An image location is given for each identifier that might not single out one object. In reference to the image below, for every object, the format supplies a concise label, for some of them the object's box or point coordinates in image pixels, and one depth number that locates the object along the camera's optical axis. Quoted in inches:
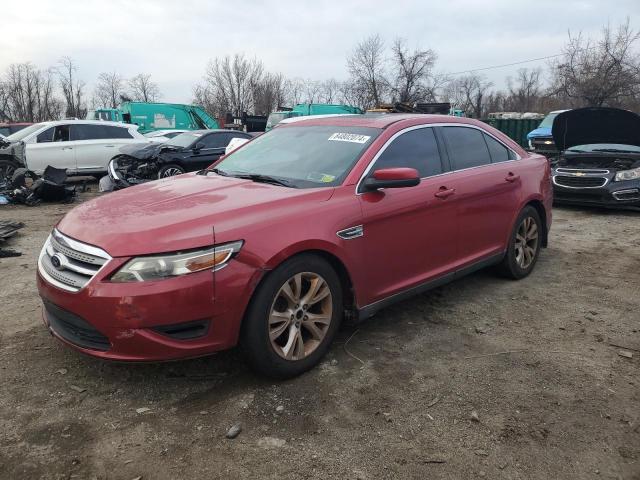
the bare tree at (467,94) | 2832.2
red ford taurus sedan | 103.7
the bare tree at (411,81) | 1781.5
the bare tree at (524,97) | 2878.9
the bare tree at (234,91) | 2133.4
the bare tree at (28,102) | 2167.8
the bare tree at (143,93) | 2461.9
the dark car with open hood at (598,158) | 330.6
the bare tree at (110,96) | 2447.1
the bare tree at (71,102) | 2275.3
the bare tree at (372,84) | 1849.2
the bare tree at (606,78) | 996.6
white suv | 476.7
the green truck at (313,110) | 903.7
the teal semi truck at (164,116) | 938.1
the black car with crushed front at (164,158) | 426.9
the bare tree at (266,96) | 2126.0
